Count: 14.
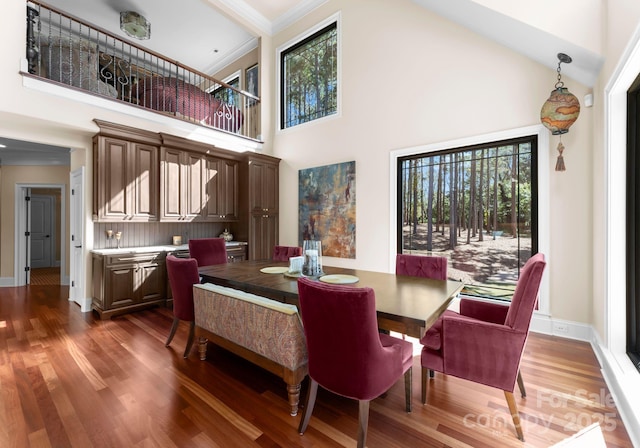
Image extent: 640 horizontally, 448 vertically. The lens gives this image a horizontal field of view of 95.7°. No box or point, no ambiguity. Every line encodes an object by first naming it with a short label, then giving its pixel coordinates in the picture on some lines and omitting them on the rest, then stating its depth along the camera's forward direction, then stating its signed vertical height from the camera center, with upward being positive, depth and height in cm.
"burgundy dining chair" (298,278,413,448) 147 -66
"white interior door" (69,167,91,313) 420 -30
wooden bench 191 -78
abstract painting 481 +30
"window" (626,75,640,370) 225 -1
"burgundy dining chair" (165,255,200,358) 277 -56
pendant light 286 +113
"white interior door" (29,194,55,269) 791 -17
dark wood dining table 165 -50
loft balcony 412 +241
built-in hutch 396 +46
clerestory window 523 +284
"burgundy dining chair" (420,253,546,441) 169 -74
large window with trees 341 +18
